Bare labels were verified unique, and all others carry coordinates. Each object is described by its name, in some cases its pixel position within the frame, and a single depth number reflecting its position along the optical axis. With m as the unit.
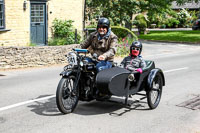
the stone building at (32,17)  17.34
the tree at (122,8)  26.45
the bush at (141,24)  36.50
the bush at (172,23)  50.65
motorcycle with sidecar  6.39
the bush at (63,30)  19.30
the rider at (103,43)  6.86
